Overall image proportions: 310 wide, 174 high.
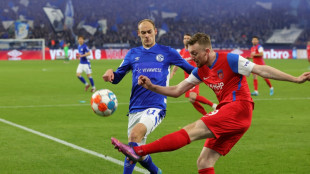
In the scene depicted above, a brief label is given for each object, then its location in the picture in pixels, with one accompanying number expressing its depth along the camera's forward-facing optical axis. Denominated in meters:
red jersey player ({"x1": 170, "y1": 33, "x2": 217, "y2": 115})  11.45
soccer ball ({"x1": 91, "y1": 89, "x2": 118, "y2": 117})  6.31
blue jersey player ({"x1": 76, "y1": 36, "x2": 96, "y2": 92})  19.48
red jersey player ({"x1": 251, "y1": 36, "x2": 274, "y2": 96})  17.44
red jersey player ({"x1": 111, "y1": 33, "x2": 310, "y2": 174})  4.70
